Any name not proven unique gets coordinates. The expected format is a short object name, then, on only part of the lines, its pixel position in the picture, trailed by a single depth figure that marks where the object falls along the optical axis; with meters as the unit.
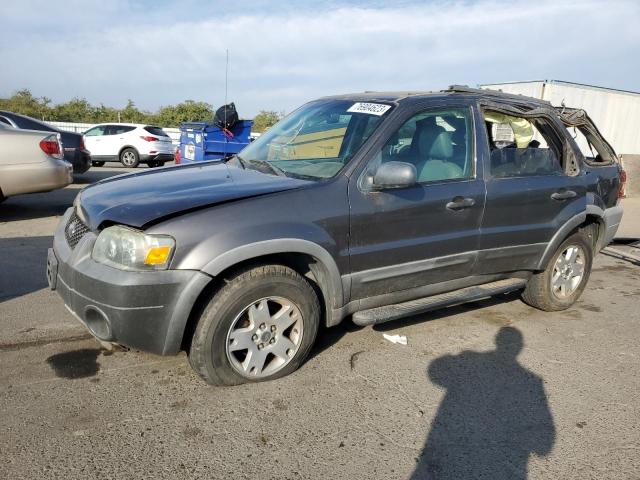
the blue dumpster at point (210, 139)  10.45
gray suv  2.71
